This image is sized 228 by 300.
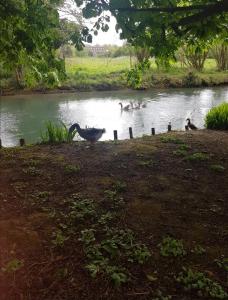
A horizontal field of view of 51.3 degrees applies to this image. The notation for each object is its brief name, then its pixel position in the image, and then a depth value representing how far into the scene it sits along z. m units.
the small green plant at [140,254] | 2.61
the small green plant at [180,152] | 5.09
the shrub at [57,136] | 6.18
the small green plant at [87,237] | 2.77
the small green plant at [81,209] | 3.13
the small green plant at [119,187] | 3.75
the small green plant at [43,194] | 3.55
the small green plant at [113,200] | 3.39
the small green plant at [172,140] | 5.85
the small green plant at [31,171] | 4.16
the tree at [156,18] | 3.90
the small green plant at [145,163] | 4.54
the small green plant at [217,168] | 4.49
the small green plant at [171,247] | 2.71
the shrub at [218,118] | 7.50
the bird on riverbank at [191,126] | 8.06
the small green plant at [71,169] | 4.25
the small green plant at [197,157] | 4.85
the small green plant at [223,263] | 2.62
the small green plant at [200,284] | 2.33
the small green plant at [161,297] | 2.28
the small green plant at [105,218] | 3.07
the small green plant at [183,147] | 5.41
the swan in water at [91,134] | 5.59
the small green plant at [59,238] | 2.73
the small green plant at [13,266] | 2.41
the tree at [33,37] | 4.34
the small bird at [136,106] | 13.94
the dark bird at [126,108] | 13.74
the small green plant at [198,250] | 2.75
